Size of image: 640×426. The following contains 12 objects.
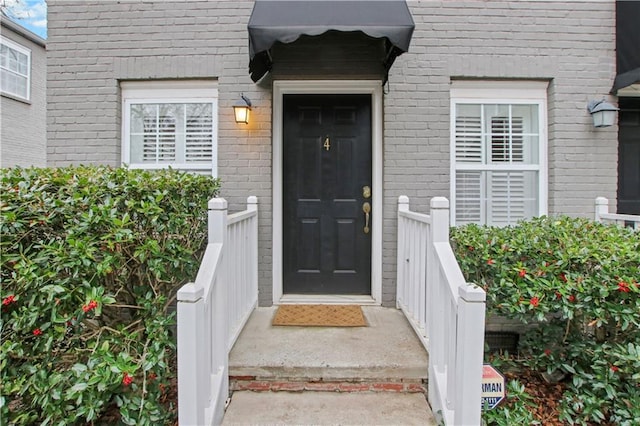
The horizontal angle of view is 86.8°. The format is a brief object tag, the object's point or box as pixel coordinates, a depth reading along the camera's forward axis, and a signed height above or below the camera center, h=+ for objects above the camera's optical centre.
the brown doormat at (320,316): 2.92 -0.98
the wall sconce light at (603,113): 3.25 +0.95
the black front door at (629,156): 3.57 +0.60
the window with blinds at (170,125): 3.51 +0.86
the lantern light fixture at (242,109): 3.26 +0.95
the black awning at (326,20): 2.51 +1.43
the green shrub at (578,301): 2.15 -0.59
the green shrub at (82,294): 1.94 -0.54
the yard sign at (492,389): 2.18 -1.15
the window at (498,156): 3.49 +0.56
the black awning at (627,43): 3.22 +1.65
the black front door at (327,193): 3.56 +0.17
